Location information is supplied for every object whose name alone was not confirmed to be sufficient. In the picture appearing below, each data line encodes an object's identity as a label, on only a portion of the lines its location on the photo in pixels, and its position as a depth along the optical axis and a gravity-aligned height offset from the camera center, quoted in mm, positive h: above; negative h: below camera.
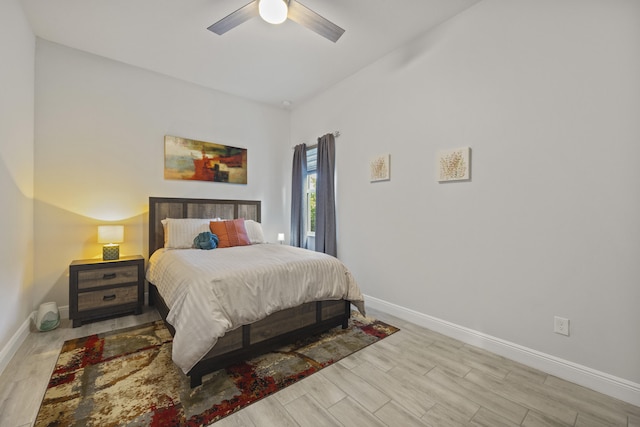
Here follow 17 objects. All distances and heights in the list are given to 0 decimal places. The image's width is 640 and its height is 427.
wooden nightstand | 2680 -790
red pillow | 3314 -265
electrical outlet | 1919 -808
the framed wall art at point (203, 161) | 3652 +739
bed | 1738 -718
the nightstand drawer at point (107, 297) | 2717 -892
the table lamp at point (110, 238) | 2922 -281
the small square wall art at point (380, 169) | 3135 +515
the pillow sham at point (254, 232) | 3655 -270
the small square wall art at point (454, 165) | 2441 +446
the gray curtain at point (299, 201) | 4387 +184
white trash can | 2551 -1005
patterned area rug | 1508 -1130
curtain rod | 3771 +1093
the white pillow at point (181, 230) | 3193 -223
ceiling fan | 2038 +1553
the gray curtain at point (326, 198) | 3768 +198
